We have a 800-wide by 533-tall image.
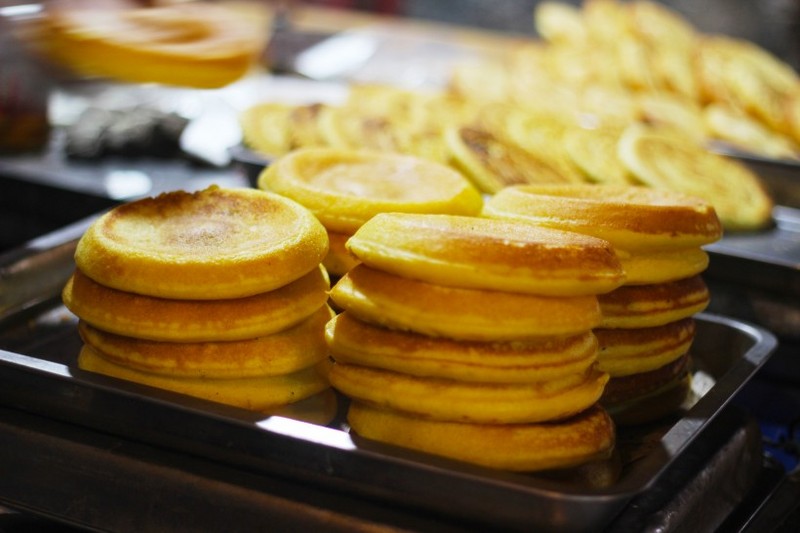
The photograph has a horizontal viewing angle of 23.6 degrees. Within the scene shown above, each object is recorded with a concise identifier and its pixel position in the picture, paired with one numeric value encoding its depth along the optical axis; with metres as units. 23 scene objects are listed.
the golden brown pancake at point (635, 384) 0.82
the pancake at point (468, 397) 0.73
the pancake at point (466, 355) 0.72
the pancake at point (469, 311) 0.72
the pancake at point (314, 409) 0.78
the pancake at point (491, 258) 0.72
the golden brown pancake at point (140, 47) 0.84
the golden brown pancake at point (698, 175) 1.06
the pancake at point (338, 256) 0.83
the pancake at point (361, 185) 0.83
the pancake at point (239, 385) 0.77
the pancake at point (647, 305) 0.80
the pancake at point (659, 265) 0.80
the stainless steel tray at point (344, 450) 0.71
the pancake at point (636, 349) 0.80
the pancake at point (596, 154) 1.10
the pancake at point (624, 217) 0.79
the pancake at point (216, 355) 0.76
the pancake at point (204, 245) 0.76
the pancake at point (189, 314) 0.76
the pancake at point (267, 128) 1.15
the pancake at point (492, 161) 1.00
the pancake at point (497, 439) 0.73
